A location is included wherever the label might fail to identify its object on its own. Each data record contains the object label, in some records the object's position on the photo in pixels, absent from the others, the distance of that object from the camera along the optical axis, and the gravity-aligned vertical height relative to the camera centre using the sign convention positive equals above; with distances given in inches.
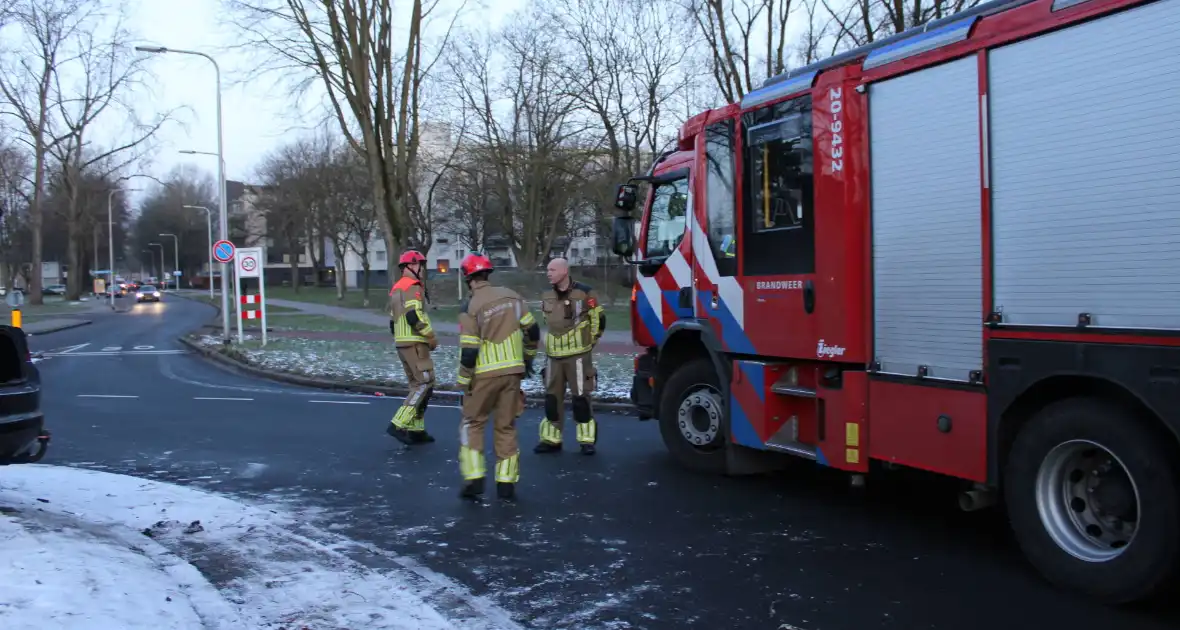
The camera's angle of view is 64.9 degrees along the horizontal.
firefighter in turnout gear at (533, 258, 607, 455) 335.0 -20.8
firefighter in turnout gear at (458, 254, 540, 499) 263.3 -23.6
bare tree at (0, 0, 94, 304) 1811.0 +375.1
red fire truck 161.5 +2.2
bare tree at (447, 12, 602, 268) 1409.9 +223.2
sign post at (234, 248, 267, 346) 844.0 +28.0
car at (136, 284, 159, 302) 2630.4 +1.9
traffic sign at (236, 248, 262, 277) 844.0 +28.8
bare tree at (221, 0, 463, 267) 1026.1 +241.4
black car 223.3 -26.0
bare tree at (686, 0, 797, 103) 958.4 +254.9
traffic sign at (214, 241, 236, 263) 866.1 +40.7
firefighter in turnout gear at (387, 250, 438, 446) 347.9 -21.3
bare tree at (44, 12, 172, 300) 1952.5 +318.1
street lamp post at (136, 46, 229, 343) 881.5 +97.2
